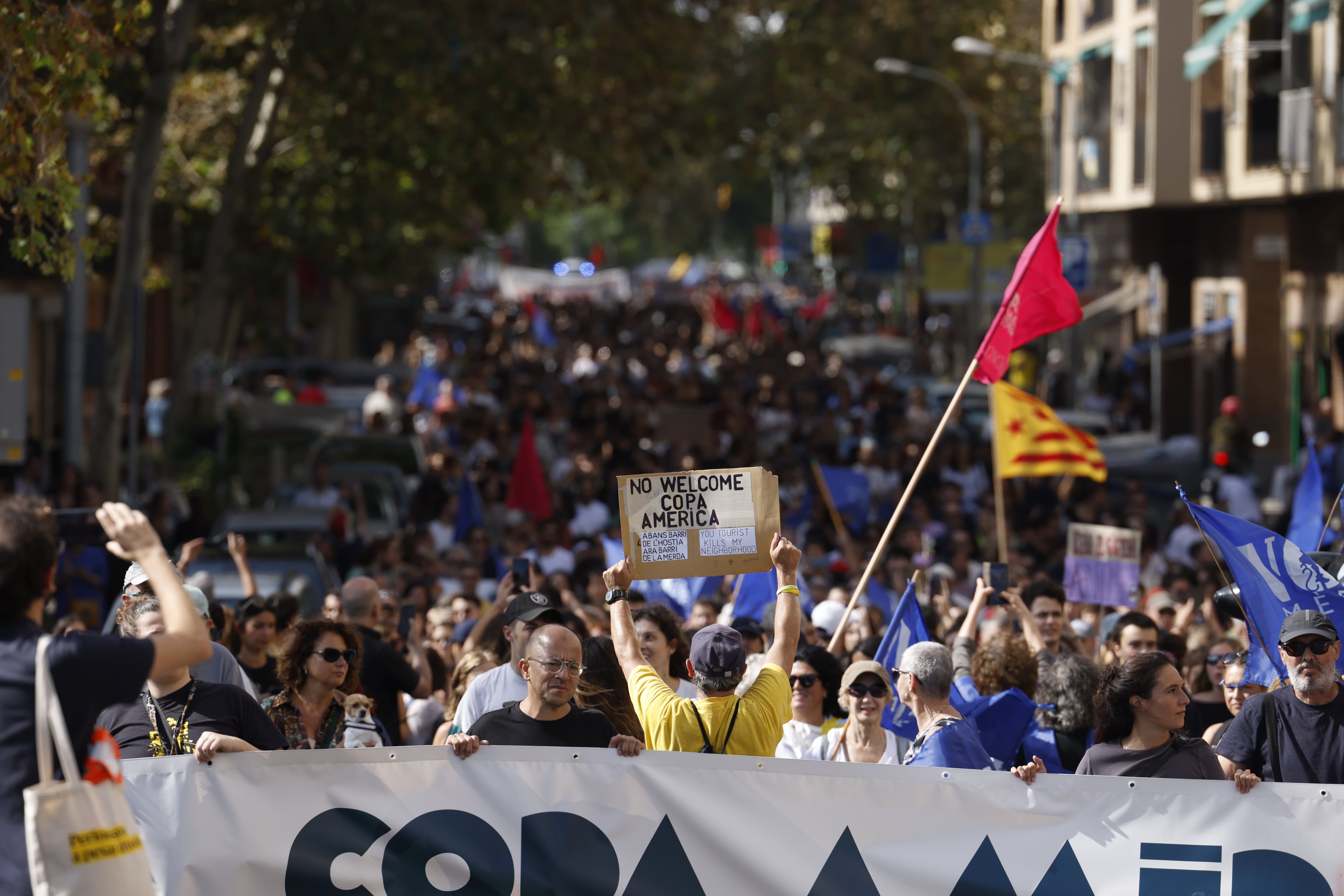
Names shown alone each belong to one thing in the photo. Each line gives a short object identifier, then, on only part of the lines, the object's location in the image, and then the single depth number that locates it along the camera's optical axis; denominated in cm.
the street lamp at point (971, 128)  6981
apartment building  4537
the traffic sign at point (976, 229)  6756
